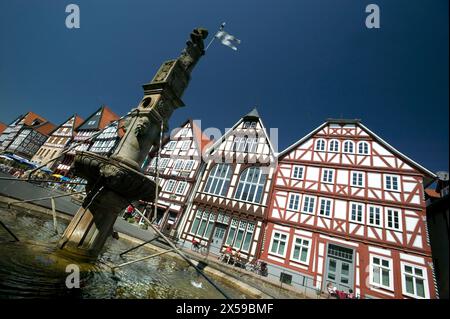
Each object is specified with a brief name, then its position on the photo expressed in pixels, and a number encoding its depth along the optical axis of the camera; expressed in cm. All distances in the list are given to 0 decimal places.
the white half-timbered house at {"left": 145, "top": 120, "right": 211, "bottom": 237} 2194
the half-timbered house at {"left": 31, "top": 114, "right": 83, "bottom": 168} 4256
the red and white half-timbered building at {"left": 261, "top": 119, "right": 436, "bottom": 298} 1284
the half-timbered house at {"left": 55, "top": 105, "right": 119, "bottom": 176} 3743
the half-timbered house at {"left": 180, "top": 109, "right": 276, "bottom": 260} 1725
